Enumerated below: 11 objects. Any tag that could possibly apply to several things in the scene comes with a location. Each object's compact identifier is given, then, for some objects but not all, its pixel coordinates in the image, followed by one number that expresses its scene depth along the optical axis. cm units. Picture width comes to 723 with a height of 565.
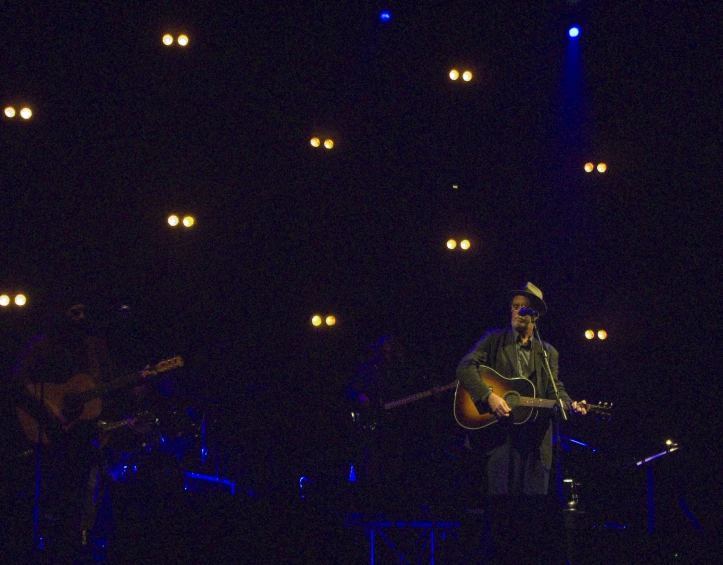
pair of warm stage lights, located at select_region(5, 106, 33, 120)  1338
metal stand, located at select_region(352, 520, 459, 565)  1146
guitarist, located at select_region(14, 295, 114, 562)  1210
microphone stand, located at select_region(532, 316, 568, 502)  1073
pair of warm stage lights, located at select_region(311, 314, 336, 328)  1572
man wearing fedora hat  1019
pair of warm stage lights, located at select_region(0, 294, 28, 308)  1337
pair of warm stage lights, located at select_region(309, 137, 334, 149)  1552
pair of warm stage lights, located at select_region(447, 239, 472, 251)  1636
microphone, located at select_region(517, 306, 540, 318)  1136
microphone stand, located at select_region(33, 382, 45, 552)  1025
